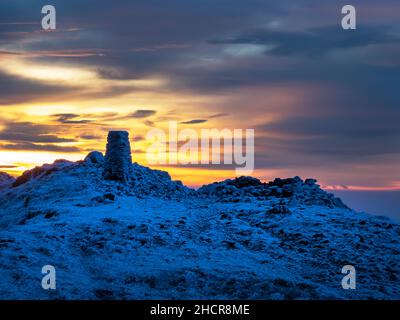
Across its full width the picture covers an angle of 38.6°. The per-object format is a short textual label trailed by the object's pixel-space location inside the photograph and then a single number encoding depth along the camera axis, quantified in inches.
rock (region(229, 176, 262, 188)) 1593.3
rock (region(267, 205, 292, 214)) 1124.8
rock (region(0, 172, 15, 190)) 1936.5
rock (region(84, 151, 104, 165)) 1581.8
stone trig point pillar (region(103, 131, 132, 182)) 1375.5
